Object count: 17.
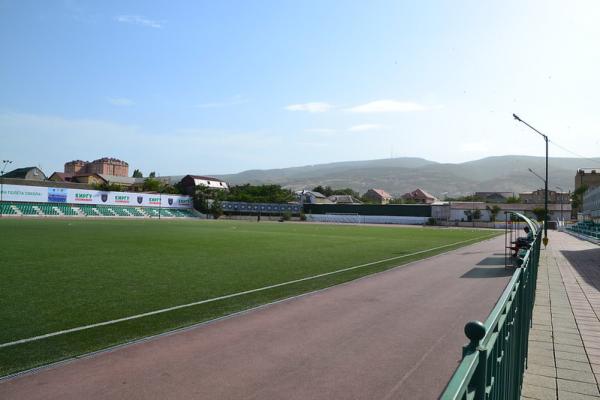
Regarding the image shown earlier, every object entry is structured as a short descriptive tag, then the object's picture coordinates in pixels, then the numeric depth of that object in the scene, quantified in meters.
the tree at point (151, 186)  111.81
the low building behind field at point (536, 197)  180.12
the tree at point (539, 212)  95.09
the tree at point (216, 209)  91.94
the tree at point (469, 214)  92.28
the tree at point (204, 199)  93.50
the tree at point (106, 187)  83.88
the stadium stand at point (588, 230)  35.46
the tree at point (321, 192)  198.48
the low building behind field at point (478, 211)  89.69
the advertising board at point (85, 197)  63.19
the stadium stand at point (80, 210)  62.00
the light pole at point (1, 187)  59.72
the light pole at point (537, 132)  24.59
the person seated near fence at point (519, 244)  18.88
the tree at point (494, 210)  94.55
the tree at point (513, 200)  156.93
